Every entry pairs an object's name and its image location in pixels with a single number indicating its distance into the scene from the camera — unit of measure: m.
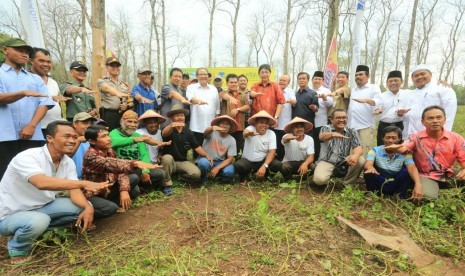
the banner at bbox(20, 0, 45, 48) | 5.88
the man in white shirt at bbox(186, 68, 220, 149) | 5.14
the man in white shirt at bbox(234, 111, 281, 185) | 4.75
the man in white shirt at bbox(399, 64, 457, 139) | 4.23
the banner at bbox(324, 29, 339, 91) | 8.86
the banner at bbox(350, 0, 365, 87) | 7.75
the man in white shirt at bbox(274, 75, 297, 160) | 5.40
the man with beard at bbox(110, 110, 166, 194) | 3.95
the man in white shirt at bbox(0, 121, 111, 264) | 2.60
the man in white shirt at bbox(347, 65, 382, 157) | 4.97
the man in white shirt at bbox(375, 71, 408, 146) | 4.76
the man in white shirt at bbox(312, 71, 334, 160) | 5.24
